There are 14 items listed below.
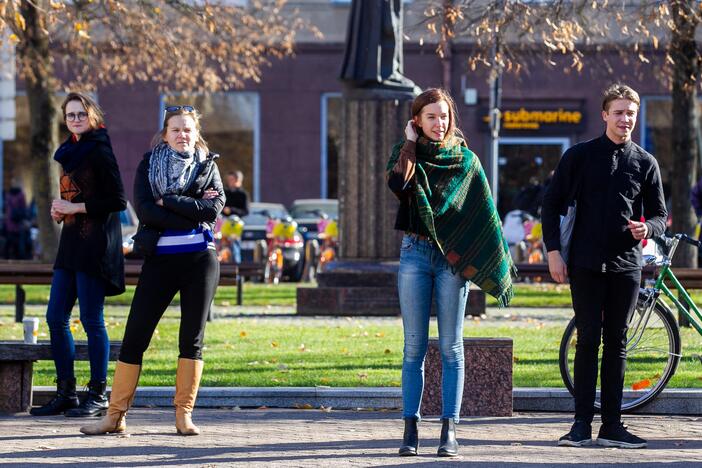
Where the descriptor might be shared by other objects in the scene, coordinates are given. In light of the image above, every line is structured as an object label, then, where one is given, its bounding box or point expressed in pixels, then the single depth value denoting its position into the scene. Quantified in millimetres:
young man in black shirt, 15773
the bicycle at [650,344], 17766
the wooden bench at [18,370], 17969
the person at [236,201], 43969
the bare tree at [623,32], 27281
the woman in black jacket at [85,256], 17719
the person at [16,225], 59562
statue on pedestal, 31719
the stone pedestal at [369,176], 31781
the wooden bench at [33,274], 28403
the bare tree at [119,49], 38656
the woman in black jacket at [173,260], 16187
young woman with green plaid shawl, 14875
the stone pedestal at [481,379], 17797
